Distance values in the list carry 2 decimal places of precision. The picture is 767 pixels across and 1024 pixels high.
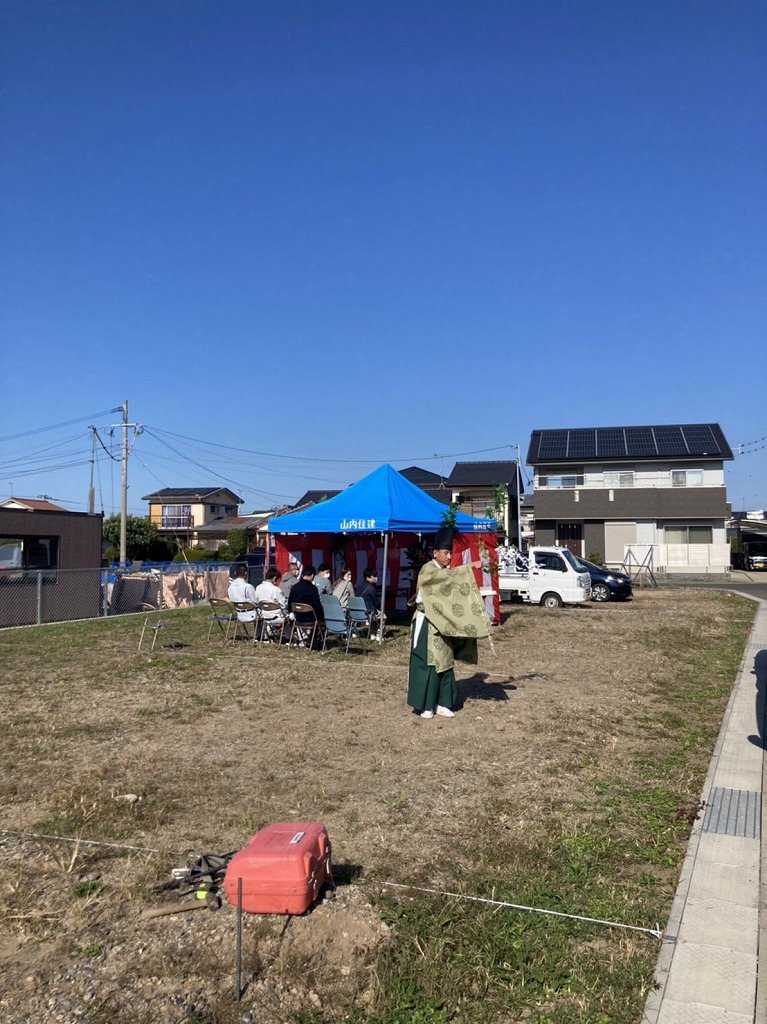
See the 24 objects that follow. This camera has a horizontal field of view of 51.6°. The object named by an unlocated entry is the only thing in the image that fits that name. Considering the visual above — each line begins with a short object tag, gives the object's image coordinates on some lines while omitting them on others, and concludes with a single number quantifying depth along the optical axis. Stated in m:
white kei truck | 19.84
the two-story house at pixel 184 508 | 67.19
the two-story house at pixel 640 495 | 39.91
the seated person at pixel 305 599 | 10.93
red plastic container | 3.25
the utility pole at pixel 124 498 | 31.36
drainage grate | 4.43
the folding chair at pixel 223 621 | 12.44
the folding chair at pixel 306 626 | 10.93
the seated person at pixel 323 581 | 12.27
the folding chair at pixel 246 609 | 11.81
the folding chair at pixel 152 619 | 11.53
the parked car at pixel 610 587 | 22.64
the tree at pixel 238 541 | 51.35
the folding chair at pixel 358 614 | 11.77
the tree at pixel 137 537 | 45.34
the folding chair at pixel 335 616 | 11.07
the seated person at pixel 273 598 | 11.86
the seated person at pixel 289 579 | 12.65
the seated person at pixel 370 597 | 12.95
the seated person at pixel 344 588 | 12.57
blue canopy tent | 12.45
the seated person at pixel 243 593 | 11.90
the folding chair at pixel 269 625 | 11.80
